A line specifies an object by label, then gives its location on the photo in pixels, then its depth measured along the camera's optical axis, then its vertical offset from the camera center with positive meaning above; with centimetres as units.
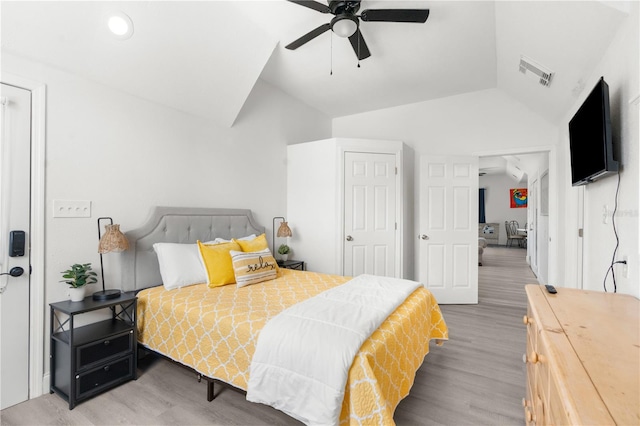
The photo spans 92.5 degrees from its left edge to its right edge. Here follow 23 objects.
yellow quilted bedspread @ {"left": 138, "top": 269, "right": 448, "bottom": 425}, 144 -75
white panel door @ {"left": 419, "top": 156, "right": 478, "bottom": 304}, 432 -17
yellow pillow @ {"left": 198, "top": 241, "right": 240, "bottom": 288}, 260 -44
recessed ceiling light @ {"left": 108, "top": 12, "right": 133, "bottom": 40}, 221 +139
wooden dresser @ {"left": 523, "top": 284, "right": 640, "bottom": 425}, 67 -41
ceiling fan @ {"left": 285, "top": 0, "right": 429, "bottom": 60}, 225 +151
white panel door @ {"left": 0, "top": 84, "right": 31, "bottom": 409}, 199 -14
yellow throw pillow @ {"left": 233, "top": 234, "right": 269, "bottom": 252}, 307 -31
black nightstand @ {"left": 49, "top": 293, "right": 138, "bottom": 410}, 198 -95
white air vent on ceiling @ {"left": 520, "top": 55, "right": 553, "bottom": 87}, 289 +143
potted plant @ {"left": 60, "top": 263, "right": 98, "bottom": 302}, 215 -48
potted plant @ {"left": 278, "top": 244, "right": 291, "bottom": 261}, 397 -46
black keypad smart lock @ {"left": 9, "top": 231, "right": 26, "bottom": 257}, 201 -20
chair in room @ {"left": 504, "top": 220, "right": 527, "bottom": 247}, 1059 -63
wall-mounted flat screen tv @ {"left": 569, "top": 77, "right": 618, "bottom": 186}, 171 +49
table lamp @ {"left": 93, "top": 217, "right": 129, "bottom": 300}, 225 -22
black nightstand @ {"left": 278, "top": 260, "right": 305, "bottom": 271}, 389 -64
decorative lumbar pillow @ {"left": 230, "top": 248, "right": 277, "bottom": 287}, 263 -47
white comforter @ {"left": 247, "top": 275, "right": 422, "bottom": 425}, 144 -71
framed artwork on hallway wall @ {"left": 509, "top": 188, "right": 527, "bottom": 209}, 1098 +66
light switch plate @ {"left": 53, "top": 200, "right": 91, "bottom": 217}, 221 +4
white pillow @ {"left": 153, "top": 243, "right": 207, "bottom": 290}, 254 -44
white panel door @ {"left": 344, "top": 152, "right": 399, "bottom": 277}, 408 +1
